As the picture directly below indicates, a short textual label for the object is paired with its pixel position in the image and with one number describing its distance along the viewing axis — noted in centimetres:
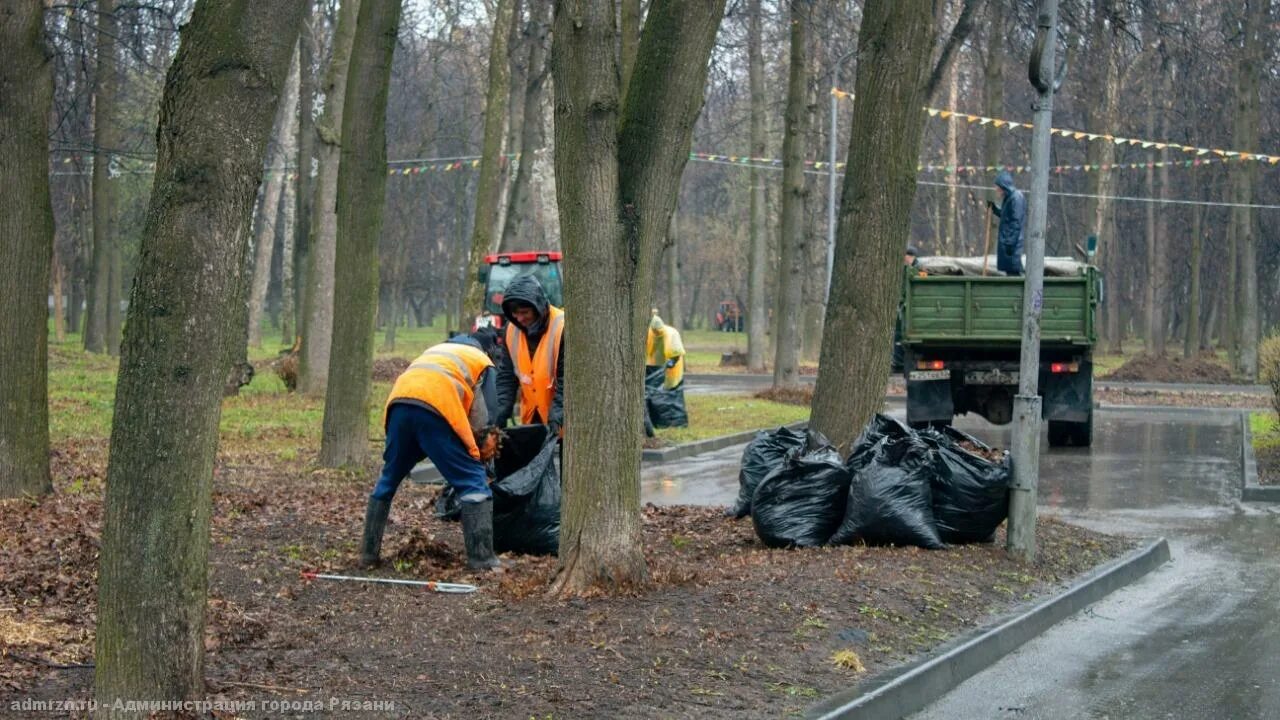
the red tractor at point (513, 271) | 2442
